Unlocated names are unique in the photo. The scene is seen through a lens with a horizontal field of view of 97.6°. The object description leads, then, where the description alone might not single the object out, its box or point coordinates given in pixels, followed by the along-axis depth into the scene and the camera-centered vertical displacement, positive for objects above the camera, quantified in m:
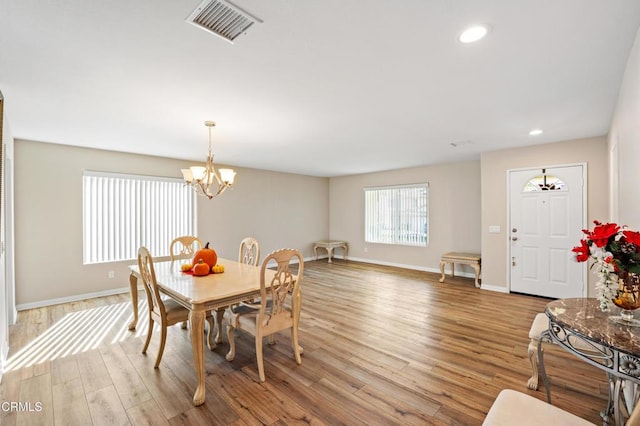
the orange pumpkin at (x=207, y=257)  3.06 -0.49
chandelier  3.28 +0.45
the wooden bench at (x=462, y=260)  5.22 -0.94
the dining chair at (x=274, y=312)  2.36 -0.93
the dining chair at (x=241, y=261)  3.06 -0.70
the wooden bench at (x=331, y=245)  7.86 -0.96
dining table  2.10 -0.67
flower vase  1.40 -0.44
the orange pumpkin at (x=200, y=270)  2.92 -0.60
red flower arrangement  1.33 -0.23
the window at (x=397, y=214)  6.67 -0.07
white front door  4.16 -0.29
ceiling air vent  1.46 +1.08
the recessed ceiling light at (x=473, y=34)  1.65 +1.08
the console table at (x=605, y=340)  1.18 -0.58
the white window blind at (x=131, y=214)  4.64 -0.03
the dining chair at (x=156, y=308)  2.47 -0.91
